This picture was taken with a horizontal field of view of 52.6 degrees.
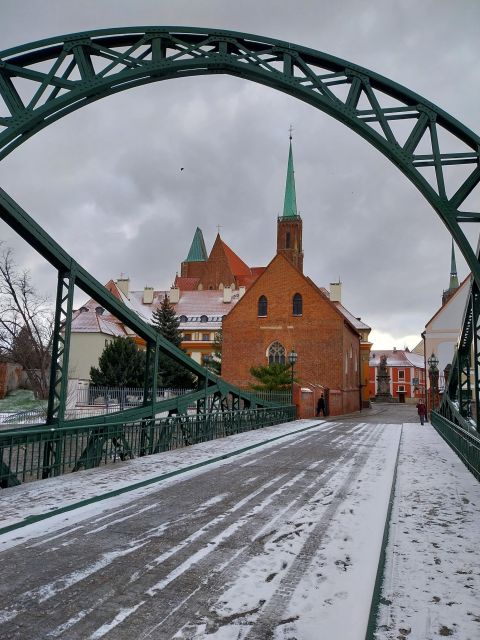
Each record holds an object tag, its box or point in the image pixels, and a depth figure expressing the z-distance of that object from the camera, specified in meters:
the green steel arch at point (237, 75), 6.22
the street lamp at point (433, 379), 30.41
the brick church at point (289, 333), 41.47
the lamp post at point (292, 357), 27.89
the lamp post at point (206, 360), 47.70
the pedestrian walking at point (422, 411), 26.53
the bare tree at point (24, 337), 35.59
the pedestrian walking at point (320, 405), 35.09
